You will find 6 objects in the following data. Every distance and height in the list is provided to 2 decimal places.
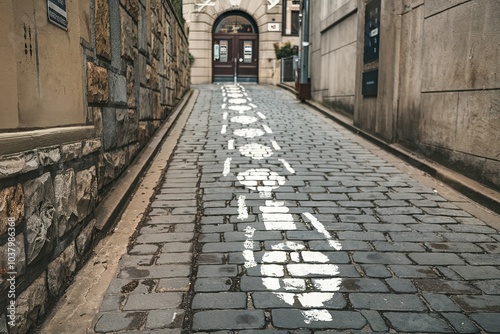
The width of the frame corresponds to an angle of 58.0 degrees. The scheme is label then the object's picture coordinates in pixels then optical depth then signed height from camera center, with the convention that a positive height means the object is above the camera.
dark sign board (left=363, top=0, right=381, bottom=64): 9.90 +1.47
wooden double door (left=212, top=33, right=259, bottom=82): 30.12 +2.54
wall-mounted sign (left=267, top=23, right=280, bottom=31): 29.08 +4.41
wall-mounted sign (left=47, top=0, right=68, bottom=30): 3.30 +0.61
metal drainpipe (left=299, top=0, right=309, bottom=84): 17.69 +1.70
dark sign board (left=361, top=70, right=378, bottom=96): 10.05 +0.30
